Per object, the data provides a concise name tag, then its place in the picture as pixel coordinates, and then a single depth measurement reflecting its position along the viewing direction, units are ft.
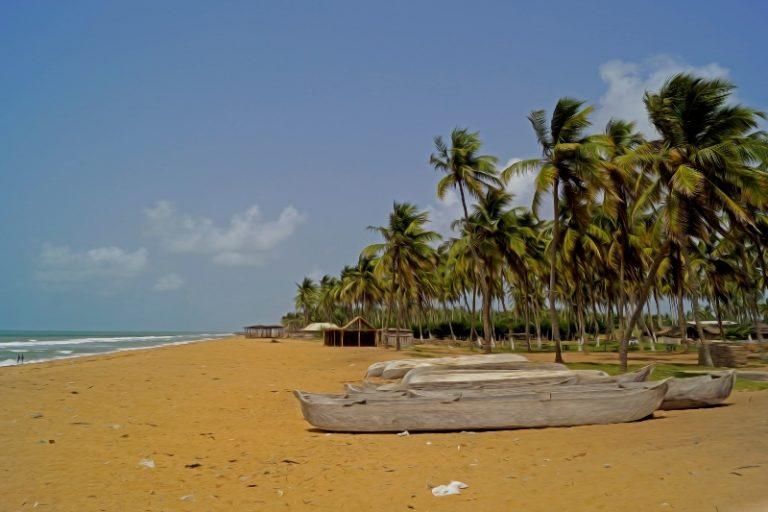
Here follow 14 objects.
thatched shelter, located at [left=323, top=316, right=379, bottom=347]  147.33
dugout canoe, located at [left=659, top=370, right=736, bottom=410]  37.70
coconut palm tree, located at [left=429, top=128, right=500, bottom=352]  90.12
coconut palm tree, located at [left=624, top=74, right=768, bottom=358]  54.29
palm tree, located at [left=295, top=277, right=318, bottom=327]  301.43
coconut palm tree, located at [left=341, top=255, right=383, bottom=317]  179.83
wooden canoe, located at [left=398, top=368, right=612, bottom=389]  40.52
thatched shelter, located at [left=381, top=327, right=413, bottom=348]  138.92
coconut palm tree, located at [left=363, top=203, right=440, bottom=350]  120.88
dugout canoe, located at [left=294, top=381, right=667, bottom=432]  32.86
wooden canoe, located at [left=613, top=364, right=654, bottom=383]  41.14
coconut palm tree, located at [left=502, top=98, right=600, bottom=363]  69.62
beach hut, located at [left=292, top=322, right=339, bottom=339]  202.59
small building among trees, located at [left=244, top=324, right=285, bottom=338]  230.07
